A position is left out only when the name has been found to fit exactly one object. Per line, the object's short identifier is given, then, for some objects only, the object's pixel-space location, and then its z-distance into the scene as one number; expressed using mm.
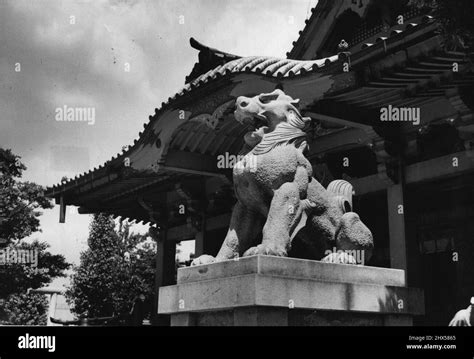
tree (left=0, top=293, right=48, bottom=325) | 15867
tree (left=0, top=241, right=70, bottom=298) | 15336
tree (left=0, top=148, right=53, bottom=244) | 15672
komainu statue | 5688
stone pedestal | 5168
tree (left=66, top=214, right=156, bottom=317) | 19391
